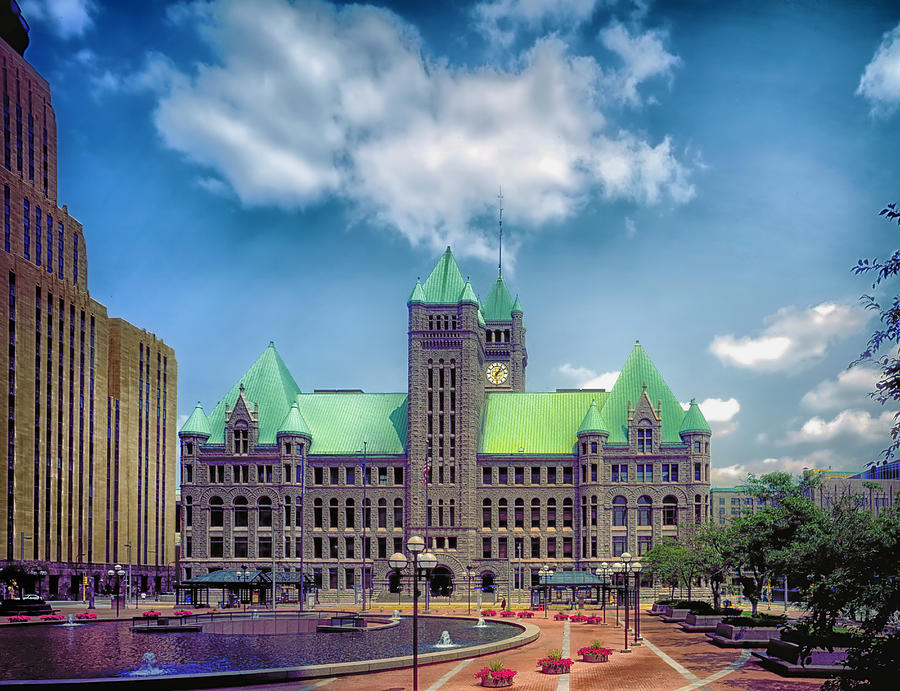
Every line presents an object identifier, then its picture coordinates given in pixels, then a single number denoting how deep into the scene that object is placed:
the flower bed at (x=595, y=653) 38.50
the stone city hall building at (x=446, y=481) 109.00
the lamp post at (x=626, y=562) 50.66
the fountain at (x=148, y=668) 33.81
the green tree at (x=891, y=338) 19.17
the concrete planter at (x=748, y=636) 43.50
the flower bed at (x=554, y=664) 34.29
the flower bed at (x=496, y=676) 30.53
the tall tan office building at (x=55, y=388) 111.00
